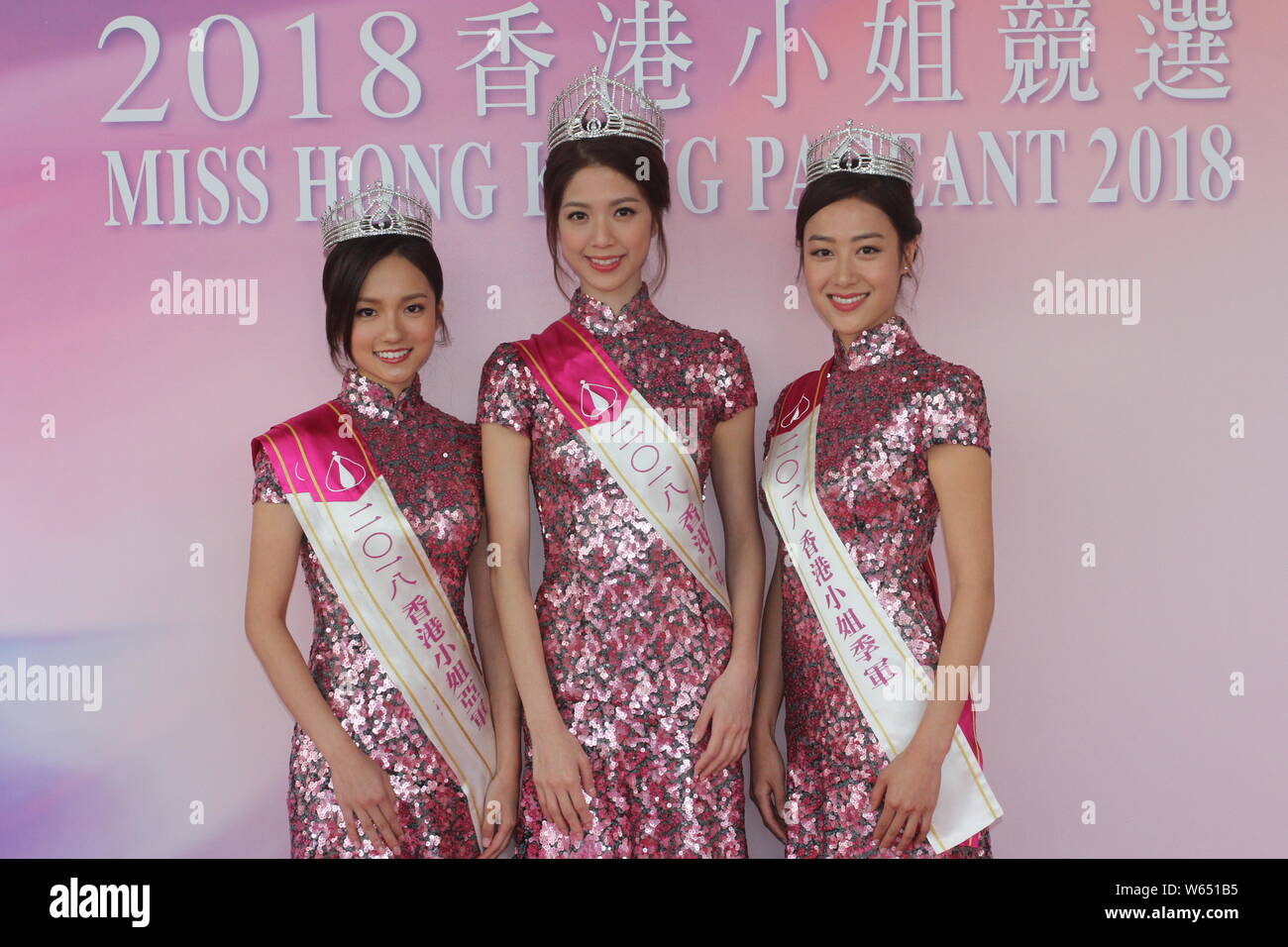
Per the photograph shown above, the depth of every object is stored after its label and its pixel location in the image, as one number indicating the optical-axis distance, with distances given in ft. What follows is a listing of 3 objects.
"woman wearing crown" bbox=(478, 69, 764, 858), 5.84
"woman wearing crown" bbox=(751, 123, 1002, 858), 5.80
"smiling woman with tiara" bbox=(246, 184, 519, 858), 6.00
